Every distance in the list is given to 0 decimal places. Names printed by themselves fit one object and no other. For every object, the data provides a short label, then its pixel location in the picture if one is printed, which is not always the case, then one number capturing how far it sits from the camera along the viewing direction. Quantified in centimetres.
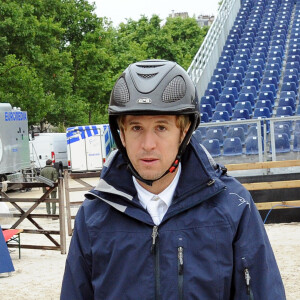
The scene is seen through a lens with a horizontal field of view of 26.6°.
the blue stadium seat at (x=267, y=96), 2158
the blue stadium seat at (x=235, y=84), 2381
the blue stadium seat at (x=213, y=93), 2306
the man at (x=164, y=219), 218
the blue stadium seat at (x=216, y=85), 2412
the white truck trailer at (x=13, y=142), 2514
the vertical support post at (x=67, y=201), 1349
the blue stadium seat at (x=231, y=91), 2278
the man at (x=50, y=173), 1861
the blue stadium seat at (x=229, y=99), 2167
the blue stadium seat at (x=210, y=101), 2181
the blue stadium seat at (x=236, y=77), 2465
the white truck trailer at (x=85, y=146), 3312
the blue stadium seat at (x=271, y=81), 2362
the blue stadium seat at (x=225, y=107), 2066
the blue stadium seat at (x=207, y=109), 2075
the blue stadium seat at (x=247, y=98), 2160
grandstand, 1420
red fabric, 1058
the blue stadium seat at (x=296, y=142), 1358
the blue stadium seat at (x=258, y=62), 2609
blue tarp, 940
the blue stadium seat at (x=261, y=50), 2775
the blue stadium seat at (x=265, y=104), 2033
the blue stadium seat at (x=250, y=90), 2259
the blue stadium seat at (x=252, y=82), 2353
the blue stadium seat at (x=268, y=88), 2241
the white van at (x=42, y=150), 3278
